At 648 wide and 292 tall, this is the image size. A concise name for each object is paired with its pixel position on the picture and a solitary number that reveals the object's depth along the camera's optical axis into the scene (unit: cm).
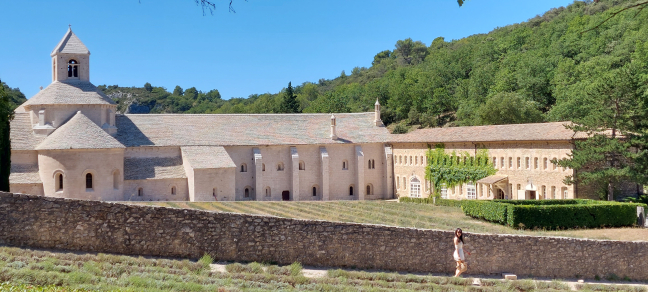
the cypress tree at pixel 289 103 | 9581
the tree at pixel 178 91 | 19076
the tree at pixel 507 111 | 6600
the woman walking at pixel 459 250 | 1780
